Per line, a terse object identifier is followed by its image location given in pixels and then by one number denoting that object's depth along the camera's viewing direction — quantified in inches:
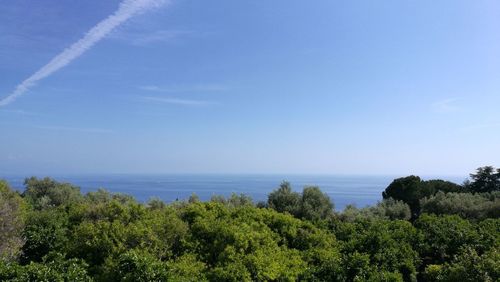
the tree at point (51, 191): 1887.6
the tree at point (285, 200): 1446.9
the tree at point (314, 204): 1414.9
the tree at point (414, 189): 2182.6
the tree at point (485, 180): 2260.1
